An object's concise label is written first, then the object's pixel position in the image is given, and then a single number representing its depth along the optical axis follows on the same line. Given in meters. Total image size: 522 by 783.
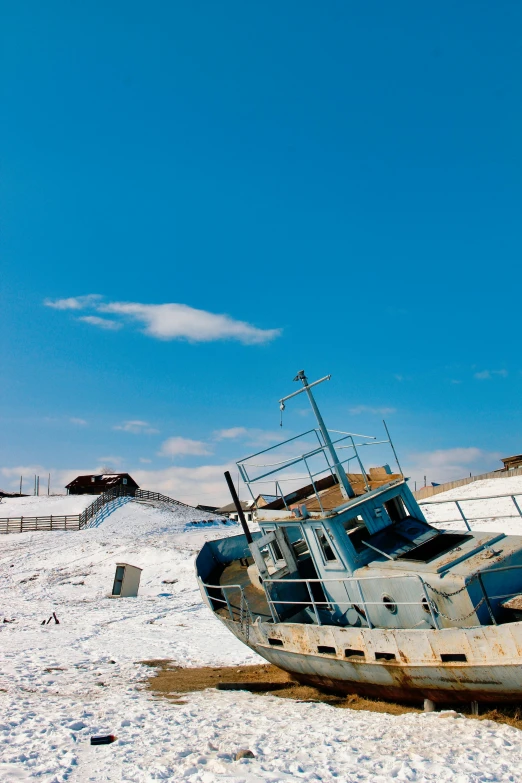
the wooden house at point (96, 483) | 75.88
